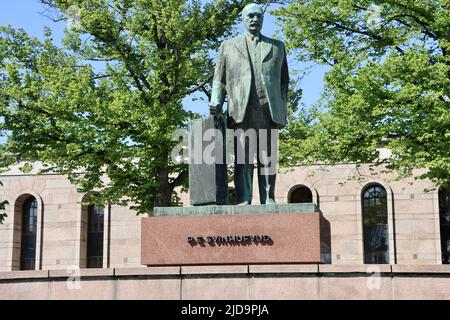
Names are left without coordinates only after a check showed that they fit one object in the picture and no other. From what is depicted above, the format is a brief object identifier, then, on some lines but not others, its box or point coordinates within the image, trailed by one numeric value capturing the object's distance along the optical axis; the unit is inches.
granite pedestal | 420.8
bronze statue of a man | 457.7
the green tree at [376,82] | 786.8
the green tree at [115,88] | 848.9
